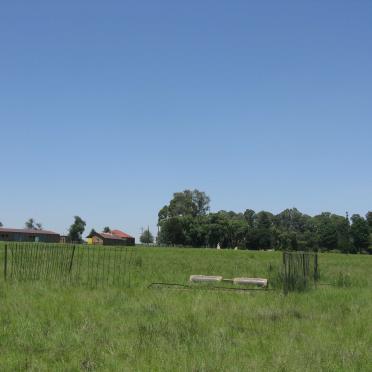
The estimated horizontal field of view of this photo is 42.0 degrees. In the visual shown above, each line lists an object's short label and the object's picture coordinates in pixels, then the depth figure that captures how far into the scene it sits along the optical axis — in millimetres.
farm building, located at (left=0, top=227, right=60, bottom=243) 116875
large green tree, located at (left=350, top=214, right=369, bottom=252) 119125
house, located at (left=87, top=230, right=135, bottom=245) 125250
